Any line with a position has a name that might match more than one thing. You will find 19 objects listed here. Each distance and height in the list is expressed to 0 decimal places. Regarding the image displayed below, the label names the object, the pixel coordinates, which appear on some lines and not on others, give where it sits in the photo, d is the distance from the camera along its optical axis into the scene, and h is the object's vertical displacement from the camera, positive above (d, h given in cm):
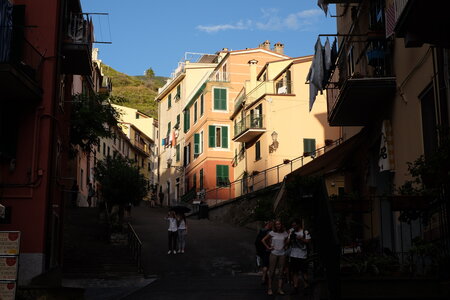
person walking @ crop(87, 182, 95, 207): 4951 +574
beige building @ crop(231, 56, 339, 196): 4059 +890
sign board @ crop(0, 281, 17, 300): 1276 -25
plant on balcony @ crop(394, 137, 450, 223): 931 +130
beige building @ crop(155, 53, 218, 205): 5828 +1435
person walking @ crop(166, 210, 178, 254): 2583 +166
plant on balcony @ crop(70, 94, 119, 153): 3164 +719
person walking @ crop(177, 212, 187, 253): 2606 +171
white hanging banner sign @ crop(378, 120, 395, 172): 1812 +331
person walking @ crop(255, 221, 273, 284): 1747 +67
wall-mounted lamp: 4053 +769
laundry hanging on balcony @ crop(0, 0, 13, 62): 1711 +622
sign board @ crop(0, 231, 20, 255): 1313 +67
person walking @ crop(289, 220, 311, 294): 1543 +43
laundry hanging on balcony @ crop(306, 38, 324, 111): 1925 +579
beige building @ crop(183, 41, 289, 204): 4862 +1108
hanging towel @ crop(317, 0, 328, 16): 1959 +761
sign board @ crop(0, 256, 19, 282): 1290 +14
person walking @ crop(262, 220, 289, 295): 1597 +58
